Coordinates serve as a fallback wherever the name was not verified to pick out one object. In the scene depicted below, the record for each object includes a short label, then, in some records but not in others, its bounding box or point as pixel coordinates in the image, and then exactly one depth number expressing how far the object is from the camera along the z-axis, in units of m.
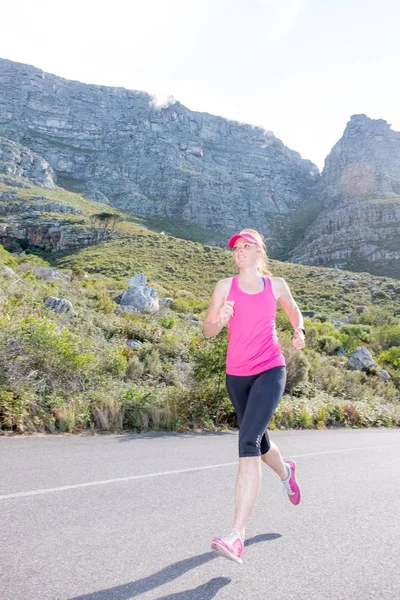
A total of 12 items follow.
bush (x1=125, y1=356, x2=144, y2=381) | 11.34
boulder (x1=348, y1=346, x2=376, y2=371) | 21.98
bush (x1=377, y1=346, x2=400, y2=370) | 24.59
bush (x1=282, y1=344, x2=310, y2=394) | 14.36
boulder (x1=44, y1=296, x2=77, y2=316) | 14.71
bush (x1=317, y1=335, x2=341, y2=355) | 25.34
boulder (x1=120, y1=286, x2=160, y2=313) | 21.03
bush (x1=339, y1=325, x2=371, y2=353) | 27.19
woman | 3.10
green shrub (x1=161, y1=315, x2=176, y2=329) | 18.20
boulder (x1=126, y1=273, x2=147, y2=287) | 33.00
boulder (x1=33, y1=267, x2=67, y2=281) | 21.94
